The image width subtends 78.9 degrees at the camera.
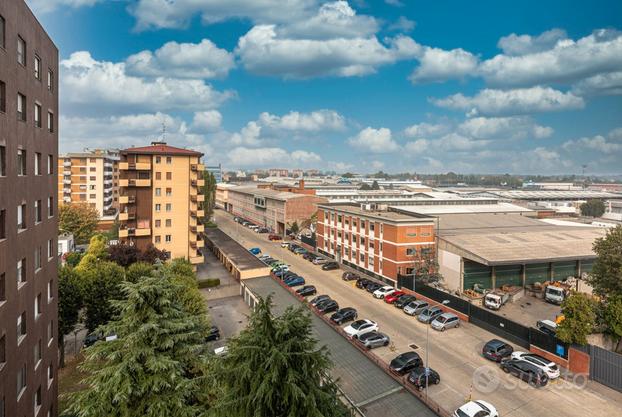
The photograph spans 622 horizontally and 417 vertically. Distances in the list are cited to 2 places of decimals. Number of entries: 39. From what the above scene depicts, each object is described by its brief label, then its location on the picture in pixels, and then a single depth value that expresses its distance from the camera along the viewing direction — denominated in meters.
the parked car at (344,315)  35.44
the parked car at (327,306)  38.09
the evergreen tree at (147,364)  13.87
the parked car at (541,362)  25.89
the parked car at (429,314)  35.65
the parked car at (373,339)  30.66
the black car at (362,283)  46.27
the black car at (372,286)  44.73
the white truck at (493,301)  38.72
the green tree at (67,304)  29.19
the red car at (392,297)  41.22
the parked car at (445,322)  34.16
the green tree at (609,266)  33.09
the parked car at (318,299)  39.32
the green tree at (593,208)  107.69
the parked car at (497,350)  28.27
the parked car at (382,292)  42.62
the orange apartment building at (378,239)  46.19
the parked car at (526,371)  25.08
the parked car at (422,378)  24.66
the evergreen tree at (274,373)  10.20
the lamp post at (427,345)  23.35
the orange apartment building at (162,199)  46.97
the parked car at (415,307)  37.72
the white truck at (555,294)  40.84
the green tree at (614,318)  27.06
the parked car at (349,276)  49.78
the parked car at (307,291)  43.19
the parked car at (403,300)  39.62
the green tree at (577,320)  26.14
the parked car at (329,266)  55.00
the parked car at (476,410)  20.81
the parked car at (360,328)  32.31
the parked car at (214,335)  32.49
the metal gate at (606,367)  24.59
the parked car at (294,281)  46.50
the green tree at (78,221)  67.44
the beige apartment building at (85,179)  93.38
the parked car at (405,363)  26.18
